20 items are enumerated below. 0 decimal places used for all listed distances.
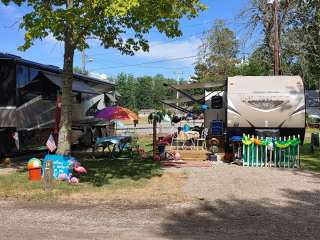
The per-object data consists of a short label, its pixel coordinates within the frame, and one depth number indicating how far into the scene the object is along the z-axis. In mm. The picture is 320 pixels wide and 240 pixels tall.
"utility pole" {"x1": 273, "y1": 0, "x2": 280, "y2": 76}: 16093
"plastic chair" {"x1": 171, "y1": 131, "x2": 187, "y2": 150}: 11965
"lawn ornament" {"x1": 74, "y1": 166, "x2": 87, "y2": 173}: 7756
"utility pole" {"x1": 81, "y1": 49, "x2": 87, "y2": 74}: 29527
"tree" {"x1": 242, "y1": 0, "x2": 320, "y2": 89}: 20652
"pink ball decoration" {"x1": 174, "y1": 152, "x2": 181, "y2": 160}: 10591
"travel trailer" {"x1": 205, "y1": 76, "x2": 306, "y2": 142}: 10674
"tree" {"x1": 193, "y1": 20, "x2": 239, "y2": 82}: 34932
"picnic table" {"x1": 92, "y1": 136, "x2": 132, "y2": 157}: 11402
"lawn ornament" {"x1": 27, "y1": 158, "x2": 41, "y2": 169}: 7593
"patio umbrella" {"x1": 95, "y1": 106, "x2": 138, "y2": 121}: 11726
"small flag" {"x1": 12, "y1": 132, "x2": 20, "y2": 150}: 10335
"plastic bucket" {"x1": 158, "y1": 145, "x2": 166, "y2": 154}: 10964
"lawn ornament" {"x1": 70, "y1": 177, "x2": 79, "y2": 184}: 7296
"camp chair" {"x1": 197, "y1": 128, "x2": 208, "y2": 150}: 12133
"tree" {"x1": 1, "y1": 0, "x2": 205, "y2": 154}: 6829
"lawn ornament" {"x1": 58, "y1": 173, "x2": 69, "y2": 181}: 7488
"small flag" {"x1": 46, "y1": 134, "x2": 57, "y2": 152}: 8010
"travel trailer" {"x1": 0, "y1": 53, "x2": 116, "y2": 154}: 10271
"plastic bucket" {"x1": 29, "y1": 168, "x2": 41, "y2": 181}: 7589
